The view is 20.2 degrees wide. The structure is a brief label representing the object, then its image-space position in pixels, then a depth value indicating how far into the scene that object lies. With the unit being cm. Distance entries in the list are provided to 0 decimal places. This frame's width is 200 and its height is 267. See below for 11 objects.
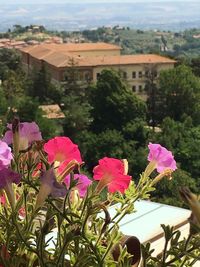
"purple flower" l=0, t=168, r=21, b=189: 60
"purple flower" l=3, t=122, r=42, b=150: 67
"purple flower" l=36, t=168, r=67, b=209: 59
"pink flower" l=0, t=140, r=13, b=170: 59
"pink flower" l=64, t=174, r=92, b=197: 71
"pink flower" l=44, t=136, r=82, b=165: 69
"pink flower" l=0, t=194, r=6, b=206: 67
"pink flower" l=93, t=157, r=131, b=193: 67
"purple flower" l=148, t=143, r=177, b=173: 71
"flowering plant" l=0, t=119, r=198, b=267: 60
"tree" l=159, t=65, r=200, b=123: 2186
